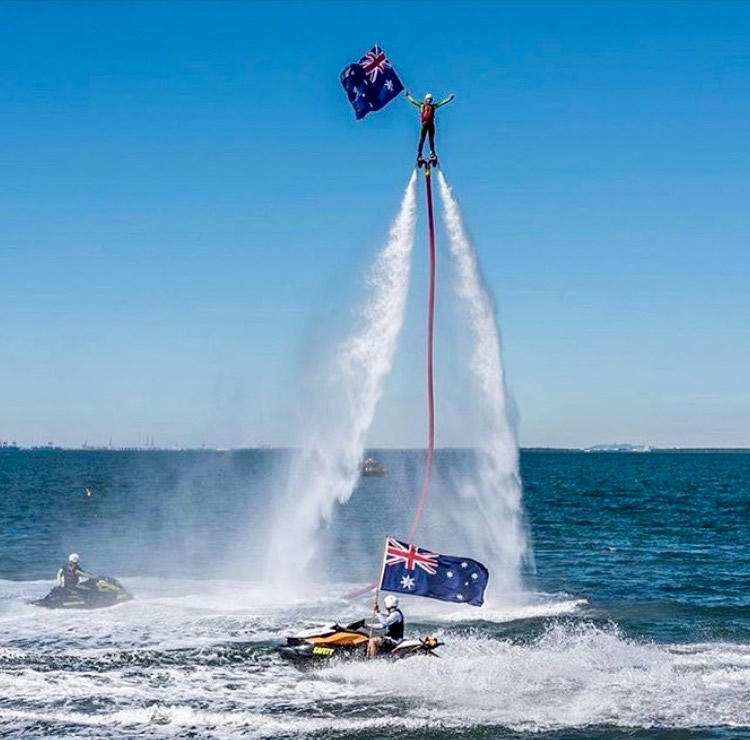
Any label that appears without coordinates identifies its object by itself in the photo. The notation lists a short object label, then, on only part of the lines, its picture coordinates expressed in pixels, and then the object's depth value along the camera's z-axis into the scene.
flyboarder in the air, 25.91
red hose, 28.99
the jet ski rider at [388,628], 27.88
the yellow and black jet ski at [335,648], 27.81
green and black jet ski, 36.78
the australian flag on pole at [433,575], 29.02
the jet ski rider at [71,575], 37.28
